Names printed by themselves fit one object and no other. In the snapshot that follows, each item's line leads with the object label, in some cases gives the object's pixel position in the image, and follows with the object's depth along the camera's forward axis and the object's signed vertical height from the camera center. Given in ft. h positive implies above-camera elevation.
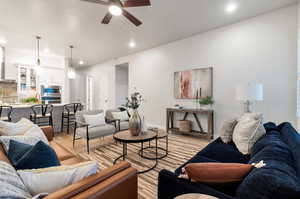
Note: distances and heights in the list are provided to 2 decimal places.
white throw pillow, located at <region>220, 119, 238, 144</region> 7.77 -1.76
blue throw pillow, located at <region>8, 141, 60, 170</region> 3.56 -1.54
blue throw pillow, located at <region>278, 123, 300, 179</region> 3.37 -1.28
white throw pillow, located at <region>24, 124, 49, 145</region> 6.02 -1.49
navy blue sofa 2.53 -1.52
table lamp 9.46 +0.37
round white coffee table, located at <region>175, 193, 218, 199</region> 2.76 -1.87
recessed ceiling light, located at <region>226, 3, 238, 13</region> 9.64 +6.07
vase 8.66 -1.56
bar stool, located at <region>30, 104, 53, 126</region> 13.81 -1.69
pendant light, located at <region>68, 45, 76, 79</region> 17.89 +2.82
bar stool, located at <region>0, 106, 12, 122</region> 12.24 -1.25
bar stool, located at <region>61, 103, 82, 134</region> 15.79 -1.75
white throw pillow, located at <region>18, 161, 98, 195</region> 2.79 -1.59
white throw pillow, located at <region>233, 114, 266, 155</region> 6.16 -1.51
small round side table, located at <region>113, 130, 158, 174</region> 7.91 -2.26
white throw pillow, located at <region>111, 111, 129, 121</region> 13.25 -1.64
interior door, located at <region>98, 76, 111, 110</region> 25.00 +0.57
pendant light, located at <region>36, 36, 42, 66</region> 14.98 +6.04
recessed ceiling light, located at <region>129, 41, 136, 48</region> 16.40 +6.16
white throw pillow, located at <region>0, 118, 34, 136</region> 6.07 -1.32
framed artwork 13.62 +1.39
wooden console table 12.87 -2.06
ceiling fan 7.08 +4.55
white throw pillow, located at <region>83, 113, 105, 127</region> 11.15 -1.73
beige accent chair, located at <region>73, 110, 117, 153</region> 10.38 -2.38
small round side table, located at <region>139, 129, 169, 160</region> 9.47 -3.77
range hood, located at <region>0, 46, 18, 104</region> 17.57 +1.12
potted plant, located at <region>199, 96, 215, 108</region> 13.03 -0.30
